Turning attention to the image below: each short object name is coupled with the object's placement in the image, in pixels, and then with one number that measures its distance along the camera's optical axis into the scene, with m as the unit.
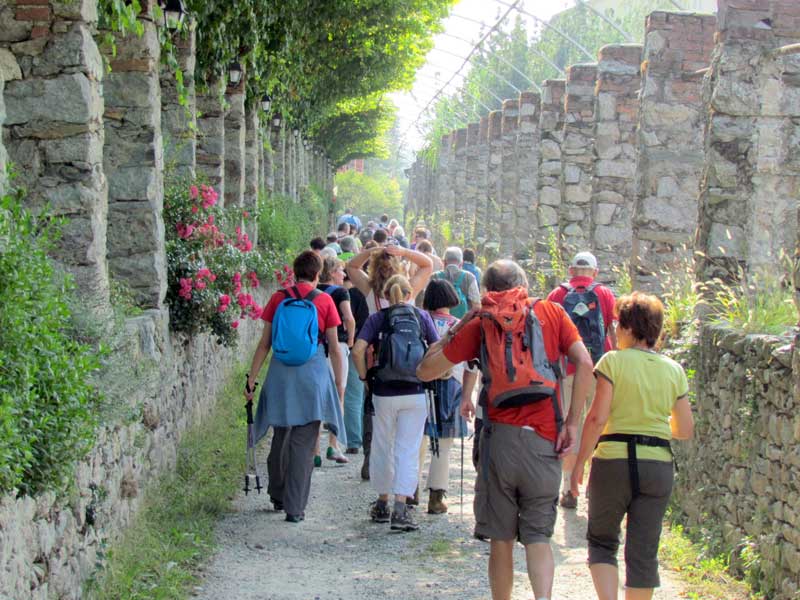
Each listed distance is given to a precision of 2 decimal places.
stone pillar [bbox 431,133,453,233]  39.72
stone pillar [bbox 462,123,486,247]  31.86
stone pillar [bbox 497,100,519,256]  23.34
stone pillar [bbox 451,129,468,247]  33.63
